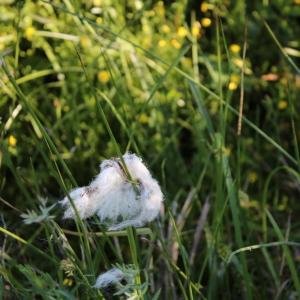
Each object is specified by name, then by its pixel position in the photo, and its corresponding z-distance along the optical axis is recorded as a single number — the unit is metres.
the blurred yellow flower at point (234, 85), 2.44
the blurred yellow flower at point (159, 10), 2.58
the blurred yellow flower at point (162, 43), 2.47
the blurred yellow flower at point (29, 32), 2.36
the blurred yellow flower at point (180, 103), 2.45
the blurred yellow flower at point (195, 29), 2.41
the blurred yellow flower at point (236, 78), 2.58
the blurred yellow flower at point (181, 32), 2.47
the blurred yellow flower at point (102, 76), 2.39
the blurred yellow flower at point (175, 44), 2.53
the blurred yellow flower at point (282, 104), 2.45
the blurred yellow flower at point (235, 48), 2.52
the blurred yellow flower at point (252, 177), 2.25
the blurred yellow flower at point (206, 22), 2.52
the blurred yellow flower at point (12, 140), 1.96
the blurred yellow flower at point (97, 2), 2.36
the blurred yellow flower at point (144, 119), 2.40
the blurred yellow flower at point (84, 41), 2.41
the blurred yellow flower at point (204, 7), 2.52
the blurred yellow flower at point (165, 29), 2.57
